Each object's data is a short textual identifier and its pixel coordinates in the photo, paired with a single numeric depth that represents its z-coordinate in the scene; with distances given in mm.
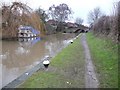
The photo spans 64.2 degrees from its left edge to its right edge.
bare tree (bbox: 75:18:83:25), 42697
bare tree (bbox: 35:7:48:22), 23740
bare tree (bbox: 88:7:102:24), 34706
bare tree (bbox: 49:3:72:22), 30656
